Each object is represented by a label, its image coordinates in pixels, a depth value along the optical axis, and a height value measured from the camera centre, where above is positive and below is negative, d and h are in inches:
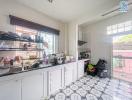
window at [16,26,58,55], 101.6 +20.1
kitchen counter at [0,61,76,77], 60.4 -16.5
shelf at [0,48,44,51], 81.2 +1.2
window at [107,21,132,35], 136.7 +37.2
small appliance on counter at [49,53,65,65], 110.8 -11.2
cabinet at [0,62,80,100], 61.4 -29.7
